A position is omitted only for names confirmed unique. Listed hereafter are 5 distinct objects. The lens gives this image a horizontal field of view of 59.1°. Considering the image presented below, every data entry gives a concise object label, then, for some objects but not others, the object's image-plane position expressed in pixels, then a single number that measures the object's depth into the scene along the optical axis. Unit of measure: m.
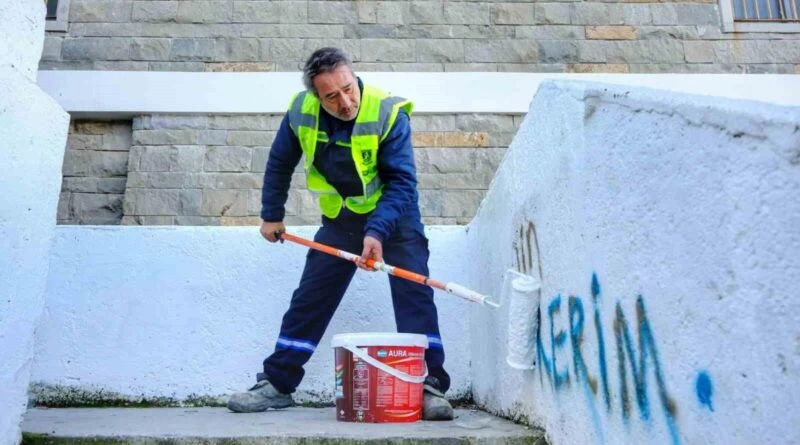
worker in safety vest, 2.97
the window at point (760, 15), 5.86
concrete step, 2.12
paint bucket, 2.61
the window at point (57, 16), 5.67
